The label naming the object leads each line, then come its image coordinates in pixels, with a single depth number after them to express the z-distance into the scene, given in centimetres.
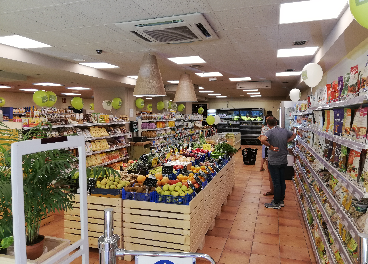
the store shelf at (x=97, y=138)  730
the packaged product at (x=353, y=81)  241
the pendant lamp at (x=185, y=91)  753
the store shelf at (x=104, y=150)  731
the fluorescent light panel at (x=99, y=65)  752
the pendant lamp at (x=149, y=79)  583
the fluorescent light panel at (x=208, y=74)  921
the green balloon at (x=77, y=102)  1074
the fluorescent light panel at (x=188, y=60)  684
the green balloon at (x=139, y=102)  1148
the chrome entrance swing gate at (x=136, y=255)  124
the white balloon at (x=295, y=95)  904
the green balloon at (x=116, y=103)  1059
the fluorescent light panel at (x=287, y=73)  914
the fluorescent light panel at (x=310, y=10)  353
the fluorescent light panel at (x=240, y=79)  1074
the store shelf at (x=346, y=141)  199
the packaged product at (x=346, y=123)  252
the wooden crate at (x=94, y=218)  355
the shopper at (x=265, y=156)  643
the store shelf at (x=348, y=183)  190
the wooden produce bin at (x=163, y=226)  331
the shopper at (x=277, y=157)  539
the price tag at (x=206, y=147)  694
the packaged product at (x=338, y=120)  279
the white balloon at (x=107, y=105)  1066
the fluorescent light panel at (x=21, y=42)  515
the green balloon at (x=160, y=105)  1389
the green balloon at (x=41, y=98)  807
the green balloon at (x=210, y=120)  1480
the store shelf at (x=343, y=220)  207
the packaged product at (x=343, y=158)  264
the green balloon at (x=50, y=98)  837
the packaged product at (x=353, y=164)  226
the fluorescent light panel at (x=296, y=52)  592
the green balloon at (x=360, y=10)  166
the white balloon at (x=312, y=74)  538
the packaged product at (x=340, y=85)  290
